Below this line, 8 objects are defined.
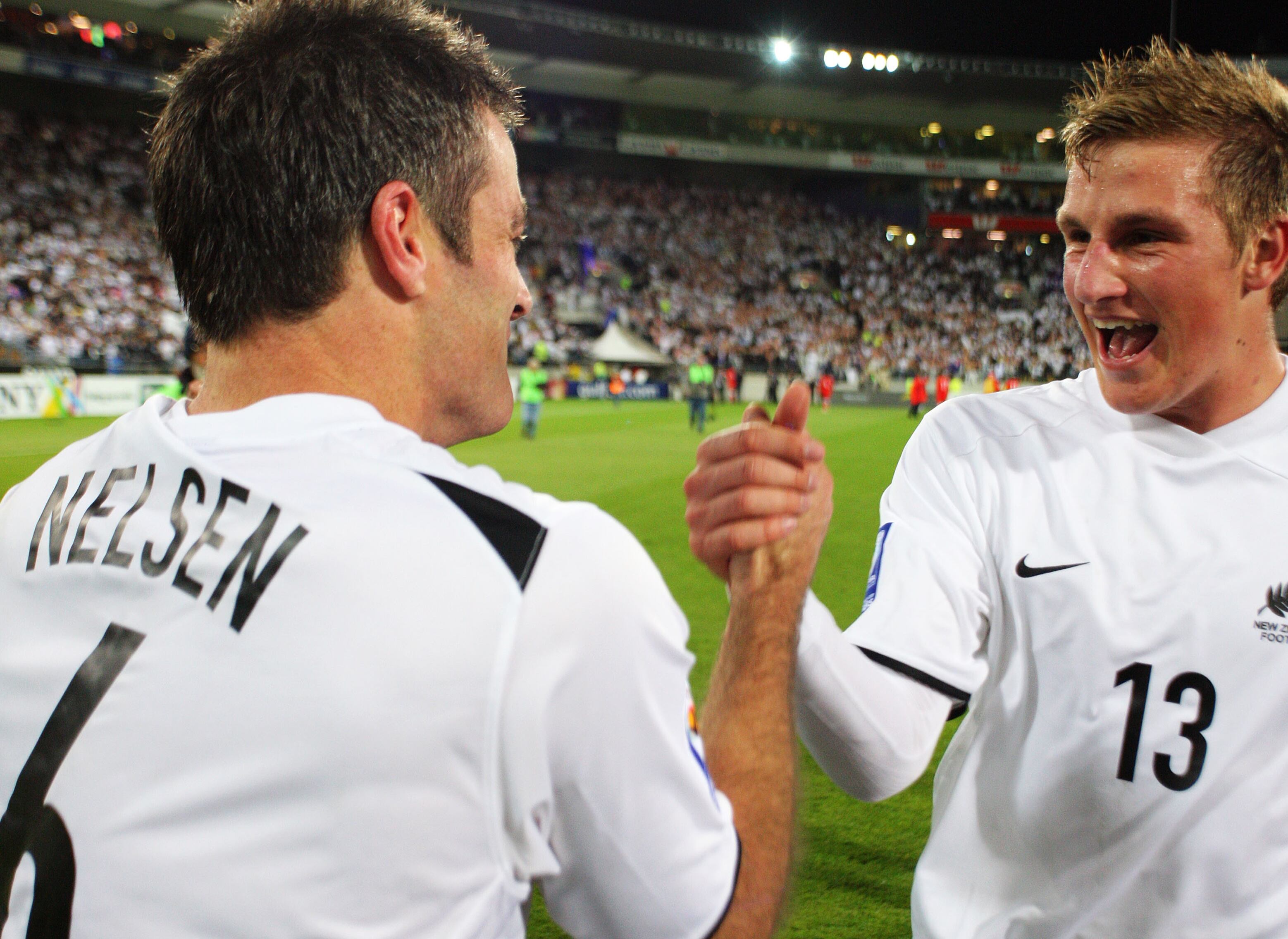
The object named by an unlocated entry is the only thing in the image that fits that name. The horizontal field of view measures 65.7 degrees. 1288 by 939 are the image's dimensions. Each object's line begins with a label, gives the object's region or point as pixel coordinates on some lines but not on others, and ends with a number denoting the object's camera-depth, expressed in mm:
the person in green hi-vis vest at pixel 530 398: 19203
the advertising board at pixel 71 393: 20484
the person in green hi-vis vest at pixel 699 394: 22922
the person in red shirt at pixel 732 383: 37219
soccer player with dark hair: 1087
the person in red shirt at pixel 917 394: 29984
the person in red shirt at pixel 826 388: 35062
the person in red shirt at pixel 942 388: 33000
